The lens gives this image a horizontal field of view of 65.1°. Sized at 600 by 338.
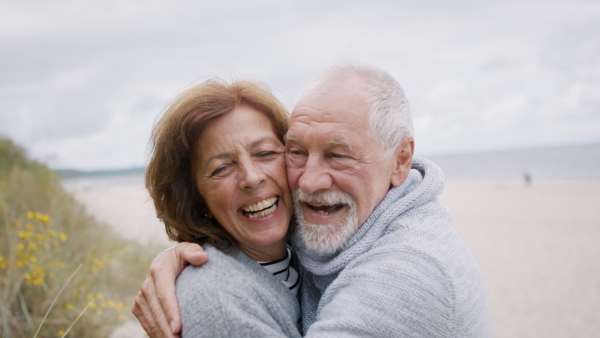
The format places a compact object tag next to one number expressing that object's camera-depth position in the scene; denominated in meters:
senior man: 1.83
